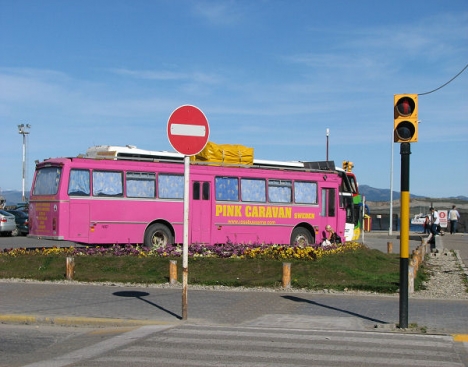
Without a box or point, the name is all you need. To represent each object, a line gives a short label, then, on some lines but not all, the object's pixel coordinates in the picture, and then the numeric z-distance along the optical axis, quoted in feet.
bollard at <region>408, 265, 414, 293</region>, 48.96
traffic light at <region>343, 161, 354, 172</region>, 121.29
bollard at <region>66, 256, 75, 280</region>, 52.26
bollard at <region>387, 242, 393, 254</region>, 87.42
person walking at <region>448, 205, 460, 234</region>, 155.60
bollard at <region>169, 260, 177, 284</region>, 50.93
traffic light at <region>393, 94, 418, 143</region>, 33.40
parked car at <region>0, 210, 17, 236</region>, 124.06
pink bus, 72.38
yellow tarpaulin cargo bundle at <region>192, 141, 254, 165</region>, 83.41
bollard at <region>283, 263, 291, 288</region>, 49.21
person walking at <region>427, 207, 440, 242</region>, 106.01
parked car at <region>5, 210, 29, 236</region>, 129.89
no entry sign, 35.74
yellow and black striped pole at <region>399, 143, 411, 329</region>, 33.37
